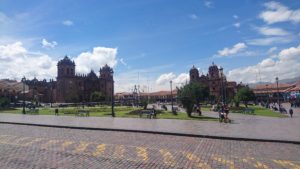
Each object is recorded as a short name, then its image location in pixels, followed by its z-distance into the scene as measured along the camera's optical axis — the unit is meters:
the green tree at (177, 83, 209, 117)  19.81
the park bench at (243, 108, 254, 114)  24.01
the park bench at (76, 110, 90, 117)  21.40
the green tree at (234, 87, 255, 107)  36.80
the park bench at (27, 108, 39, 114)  25.24
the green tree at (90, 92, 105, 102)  66.42
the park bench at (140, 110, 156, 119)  18.99
